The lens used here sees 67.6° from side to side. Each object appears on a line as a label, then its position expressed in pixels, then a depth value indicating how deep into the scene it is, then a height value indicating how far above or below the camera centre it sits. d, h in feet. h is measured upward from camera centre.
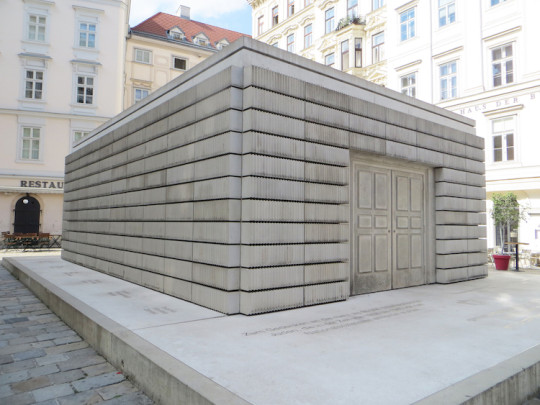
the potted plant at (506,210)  55.11 +2.20
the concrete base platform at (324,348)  11.03 -4.53
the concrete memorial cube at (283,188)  20.71 +2.23
